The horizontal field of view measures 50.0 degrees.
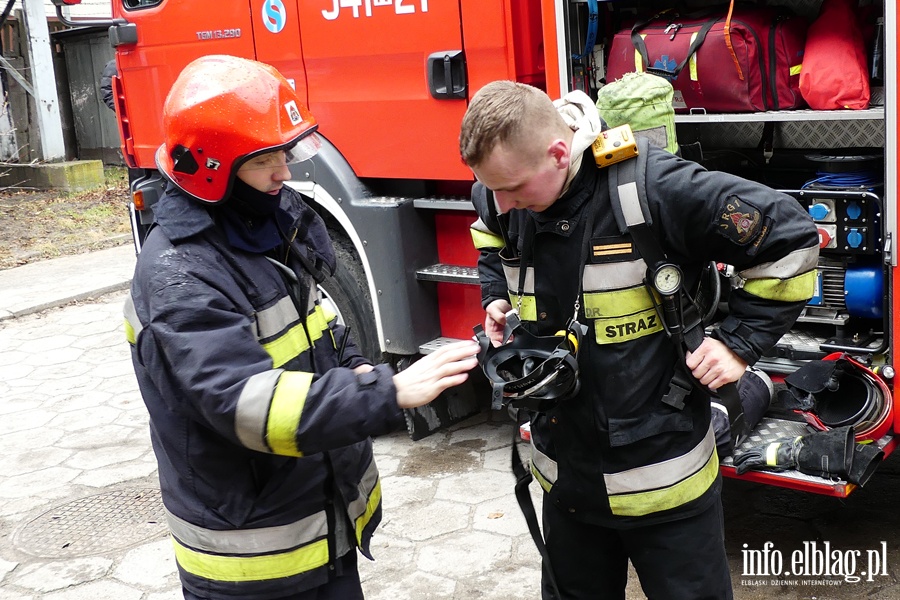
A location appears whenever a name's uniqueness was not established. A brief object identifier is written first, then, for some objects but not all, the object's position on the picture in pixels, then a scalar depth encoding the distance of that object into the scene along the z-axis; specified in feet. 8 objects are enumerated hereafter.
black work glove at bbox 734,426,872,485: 10.27
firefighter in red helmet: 6.34
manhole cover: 13.62
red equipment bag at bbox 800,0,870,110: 11.43
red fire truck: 11.65
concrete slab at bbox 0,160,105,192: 43.52
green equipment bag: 10.56
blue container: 11.39
